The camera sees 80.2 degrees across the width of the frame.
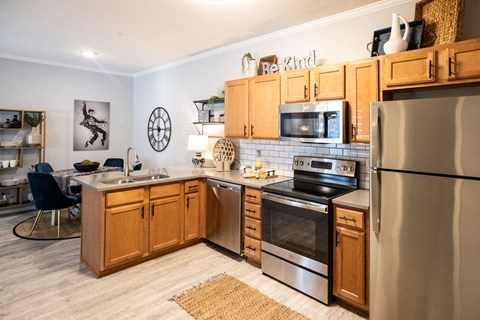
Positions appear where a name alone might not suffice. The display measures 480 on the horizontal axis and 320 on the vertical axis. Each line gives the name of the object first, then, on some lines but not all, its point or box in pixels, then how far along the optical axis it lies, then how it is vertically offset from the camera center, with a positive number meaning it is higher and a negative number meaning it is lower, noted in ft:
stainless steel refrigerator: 5.56 -0.97
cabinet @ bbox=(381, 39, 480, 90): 6.50 +2.40
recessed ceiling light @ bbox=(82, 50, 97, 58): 15.42 +5.99
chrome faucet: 11.49 -0.44
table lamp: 13.84 +0.92
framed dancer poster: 19.01 +2.48
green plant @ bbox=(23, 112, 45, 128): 16.66 +2.48
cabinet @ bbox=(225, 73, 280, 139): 10.82 +2.25
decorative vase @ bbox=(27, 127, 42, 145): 16.85 +1.40
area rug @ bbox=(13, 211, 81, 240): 13.16 -3.38
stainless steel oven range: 8.14 -1.92
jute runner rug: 7.73 -4.09
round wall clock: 18.40 +2.20
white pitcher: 7.57 +3.34
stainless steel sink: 10.49 -0.69
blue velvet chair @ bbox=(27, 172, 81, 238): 12.33 -1.43
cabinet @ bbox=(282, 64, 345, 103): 8.91 +2.64
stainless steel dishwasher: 10.94 -2.10
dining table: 13.93 -0.79
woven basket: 7.15 +3.75
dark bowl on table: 14.76 -0.32
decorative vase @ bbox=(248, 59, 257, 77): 11.88 +3.95
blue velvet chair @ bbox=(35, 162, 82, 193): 14.16 -0.50
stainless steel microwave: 8.69 +1.36
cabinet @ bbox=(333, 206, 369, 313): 7.47 -2.56
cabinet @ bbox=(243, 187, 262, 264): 10.25 -2.29
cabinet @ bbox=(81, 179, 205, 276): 9.51 -2.26
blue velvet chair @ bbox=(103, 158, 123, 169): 18.78 -0.09
